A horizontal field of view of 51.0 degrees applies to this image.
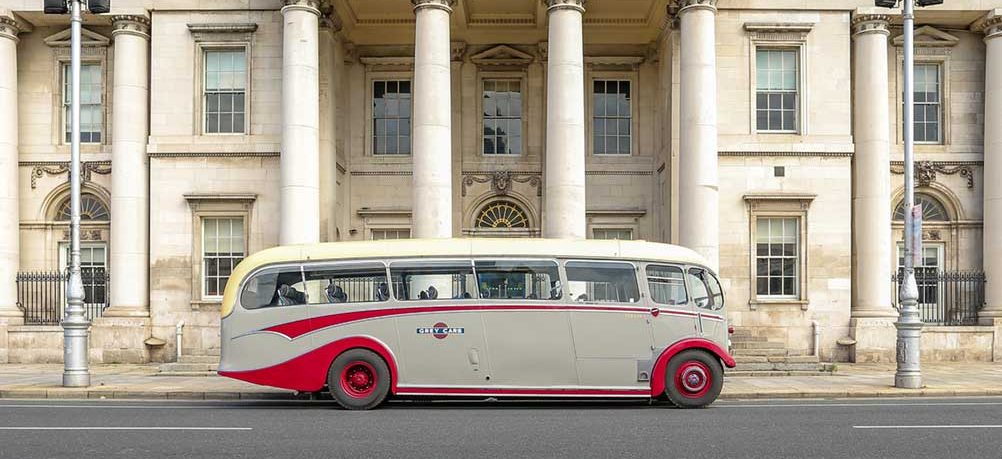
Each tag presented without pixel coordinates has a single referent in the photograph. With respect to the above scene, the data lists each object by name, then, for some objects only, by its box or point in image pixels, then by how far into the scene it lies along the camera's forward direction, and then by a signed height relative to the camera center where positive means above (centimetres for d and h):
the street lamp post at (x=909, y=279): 1961 -63
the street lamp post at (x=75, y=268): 1981 -38
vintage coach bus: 1678 -123
